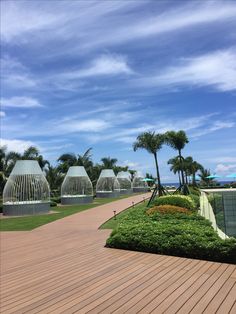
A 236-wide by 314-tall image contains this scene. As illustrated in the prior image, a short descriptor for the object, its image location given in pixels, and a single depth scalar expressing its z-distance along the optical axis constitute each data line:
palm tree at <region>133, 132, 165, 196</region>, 18.21
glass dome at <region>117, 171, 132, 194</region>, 36.95
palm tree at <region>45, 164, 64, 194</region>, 30.64
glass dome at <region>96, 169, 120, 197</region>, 30.14
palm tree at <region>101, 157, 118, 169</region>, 39.70
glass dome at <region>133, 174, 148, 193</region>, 40.71
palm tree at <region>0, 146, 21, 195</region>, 25.29
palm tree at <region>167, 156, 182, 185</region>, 34.53
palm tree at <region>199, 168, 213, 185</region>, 43.37
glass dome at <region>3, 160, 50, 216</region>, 17.99
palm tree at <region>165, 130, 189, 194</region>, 18.92
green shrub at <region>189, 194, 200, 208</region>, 15.47
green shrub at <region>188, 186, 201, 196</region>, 21.36
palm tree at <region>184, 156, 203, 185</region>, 37.20
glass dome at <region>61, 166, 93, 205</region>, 23.86
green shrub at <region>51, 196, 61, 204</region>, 24.93
